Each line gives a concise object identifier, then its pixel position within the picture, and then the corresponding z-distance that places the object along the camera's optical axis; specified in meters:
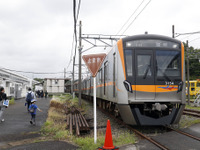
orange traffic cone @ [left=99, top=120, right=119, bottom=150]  5.23
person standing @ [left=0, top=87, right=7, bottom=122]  9.68
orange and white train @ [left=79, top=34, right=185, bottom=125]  7.32
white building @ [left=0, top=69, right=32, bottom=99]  23.70
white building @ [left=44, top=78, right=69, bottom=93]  40.66
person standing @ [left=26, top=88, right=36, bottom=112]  12.21
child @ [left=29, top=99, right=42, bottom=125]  9.18
